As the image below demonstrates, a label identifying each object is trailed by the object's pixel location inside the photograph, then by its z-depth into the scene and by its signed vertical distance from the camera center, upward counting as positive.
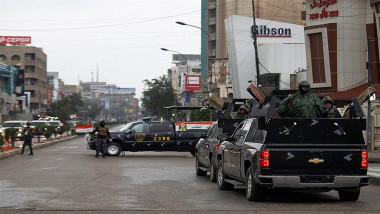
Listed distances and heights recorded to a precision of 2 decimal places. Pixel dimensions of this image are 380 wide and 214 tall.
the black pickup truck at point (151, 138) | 31.75 -0.75
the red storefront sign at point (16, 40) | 126.12 +15.45
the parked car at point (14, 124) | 55.88 +0.00
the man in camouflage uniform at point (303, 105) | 13.01 +0.28
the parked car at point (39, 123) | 58.17 +0.05
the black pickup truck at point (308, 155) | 12.09 -0.62
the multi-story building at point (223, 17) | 82.81 +14.69
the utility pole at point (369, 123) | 33.16 -0.19
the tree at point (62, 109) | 120.26 +2.70
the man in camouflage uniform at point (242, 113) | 19.45 +0.24
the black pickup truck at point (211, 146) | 17.03 -0.65
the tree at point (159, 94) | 106.69 +4.30
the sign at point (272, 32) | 70.81 +9.14
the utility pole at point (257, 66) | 38.63 +3.03
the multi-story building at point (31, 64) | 131.75 +11.67
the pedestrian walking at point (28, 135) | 31.83 -0.52
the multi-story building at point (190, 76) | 87.52 +11.31
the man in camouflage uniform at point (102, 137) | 30.56 -0.64
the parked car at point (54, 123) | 61.33 +0.04
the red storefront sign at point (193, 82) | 87.58 +5.05
